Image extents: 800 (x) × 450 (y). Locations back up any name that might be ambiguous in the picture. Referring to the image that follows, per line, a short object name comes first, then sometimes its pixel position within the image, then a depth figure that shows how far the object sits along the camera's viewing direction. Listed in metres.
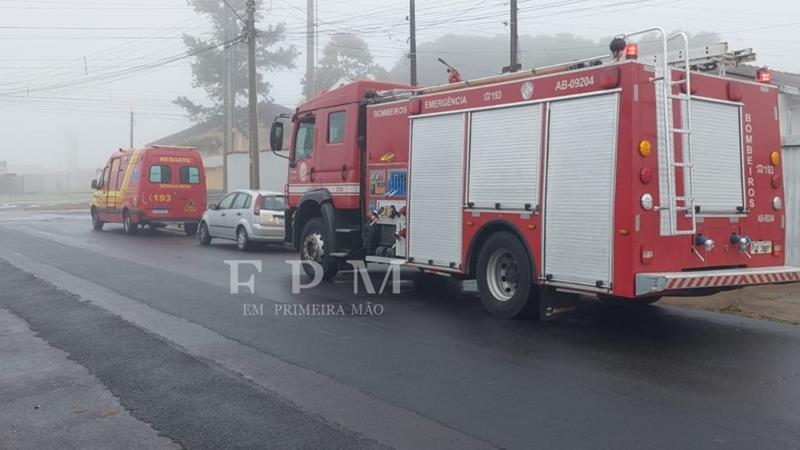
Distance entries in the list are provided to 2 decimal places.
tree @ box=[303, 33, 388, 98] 61.75
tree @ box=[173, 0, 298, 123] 55.59
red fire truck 7.84
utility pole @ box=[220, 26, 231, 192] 38.74
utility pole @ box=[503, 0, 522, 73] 19.41
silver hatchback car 18.19
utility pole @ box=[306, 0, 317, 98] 32.62
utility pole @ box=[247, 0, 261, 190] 24.75
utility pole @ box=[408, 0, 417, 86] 24.17
